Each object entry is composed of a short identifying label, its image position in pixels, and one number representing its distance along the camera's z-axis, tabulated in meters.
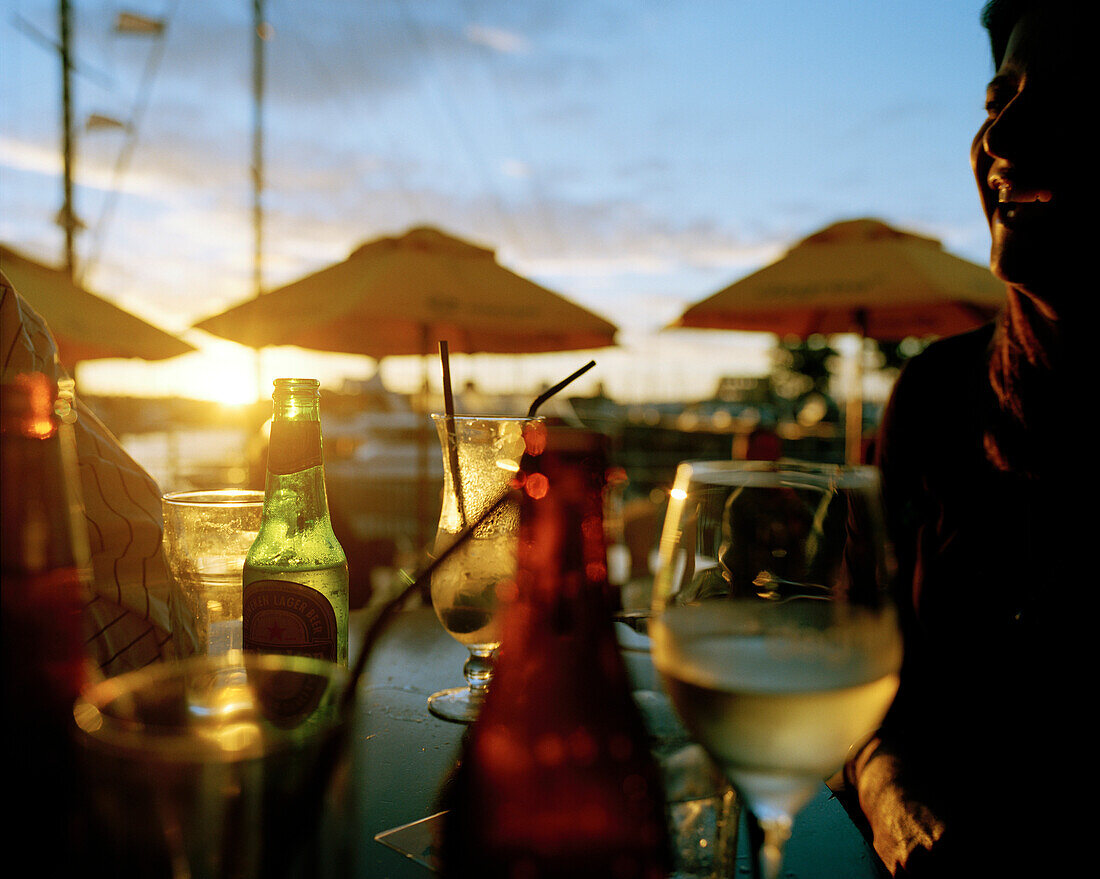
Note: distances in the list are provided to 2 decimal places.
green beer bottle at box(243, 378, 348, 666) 0.93
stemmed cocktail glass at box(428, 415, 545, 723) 1.02
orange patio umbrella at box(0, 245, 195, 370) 6.07
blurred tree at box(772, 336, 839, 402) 37.03
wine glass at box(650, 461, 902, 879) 0.57
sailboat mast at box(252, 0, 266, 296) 10.46
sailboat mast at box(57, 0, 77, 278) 8.04
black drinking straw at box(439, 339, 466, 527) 1.08
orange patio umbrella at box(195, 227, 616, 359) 5.53
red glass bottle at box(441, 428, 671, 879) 0.63
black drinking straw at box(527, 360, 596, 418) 1.07
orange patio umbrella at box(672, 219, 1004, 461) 5.89
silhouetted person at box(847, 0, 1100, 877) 1.45
